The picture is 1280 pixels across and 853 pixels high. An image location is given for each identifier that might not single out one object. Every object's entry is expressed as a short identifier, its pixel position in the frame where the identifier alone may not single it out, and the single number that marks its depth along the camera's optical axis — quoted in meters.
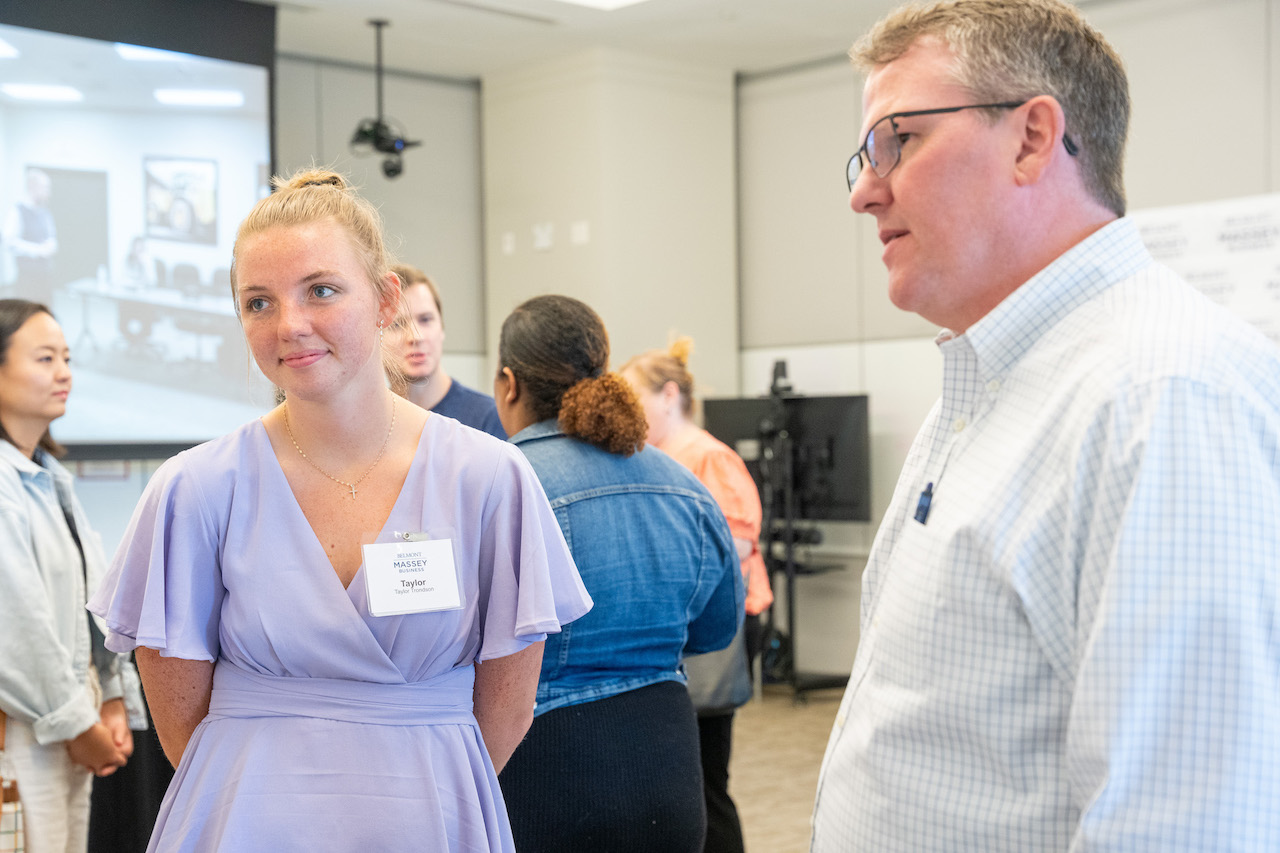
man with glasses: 0.85
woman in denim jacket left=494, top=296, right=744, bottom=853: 1.96
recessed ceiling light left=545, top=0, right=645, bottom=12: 5.75
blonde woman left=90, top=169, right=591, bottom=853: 1.39
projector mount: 6.02
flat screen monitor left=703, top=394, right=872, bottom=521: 6.16
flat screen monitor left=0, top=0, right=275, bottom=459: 5.01
